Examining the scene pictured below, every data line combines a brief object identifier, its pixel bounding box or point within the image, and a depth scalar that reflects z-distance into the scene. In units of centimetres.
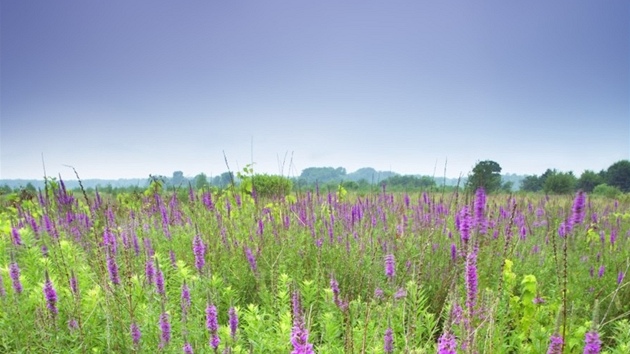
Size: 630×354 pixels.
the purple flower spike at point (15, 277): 262
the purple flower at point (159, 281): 260
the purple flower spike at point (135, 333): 226
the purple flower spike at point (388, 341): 185
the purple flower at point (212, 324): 212
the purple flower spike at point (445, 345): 148
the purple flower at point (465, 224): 265
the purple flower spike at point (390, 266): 311
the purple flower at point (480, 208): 308
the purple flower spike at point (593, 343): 155
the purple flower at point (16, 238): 428
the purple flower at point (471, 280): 198
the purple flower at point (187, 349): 215
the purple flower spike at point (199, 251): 324
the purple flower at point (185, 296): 255
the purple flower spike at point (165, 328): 226
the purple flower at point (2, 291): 271
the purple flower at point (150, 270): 276
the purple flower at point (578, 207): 382
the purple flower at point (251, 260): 412
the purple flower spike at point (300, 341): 137
